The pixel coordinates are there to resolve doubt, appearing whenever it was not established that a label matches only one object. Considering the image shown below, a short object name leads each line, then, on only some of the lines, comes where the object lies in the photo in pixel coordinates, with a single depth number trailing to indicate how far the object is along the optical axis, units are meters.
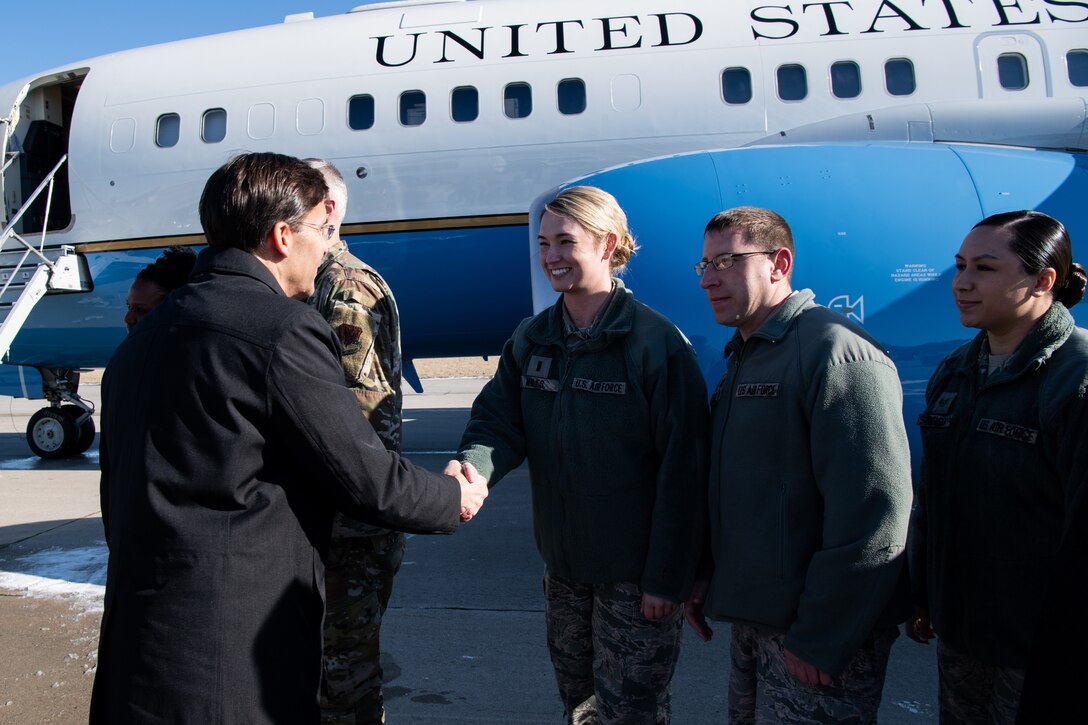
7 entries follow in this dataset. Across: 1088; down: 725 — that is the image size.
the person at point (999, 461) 2.00
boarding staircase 7.90
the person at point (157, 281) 2.88
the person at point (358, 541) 2.56
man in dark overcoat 1.63
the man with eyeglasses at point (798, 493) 1.90
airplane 7.33
